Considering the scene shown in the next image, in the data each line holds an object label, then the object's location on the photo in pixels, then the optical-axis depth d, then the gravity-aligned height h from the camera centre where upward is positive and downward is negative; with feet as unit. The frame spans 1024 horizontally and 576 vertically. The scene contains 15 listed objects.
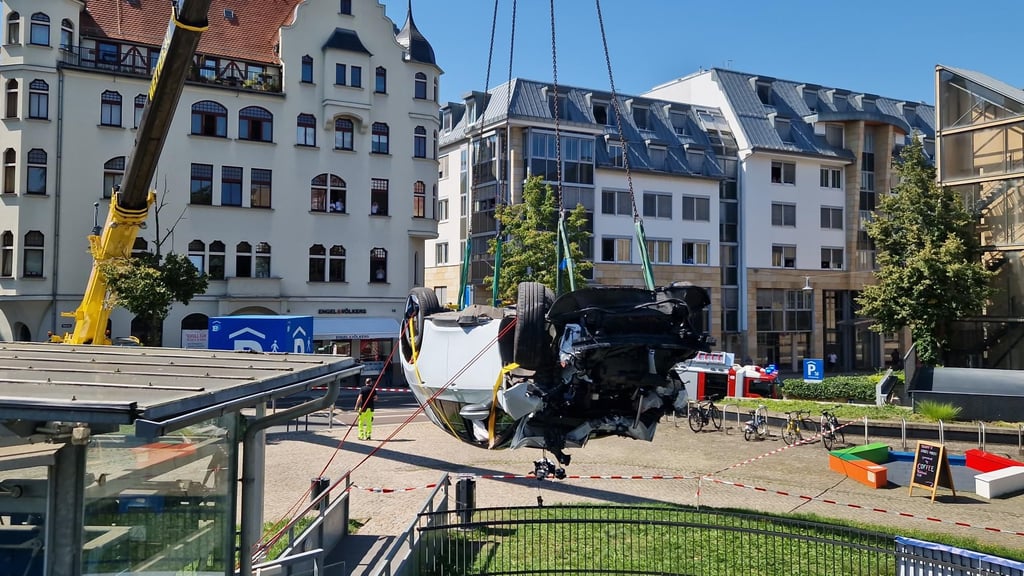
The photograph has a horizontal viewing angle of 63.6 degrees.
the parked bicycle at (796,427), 83.82 -12.29
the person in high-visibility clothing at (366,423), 83.15 -11.91
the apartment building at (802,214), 176.96 +21.12
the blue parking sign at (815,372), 117.60 -8.88
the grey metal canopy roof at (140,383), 14.25 -1.70
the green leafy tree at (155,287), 98.68 +2.17
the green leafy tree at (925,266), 112.27 +6.15
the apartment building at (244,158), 115.44 +22.41
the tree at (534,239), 123.85 +10.42
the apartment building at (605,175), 155.84 +26.16
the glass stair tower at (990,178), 111.65 +18.54
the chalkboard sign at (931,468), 59.98 -11.50
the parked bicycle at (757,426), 85.25 -12.21
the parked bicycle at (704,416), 91.25 -11.96
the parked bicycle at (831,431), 81.05 -12.13
